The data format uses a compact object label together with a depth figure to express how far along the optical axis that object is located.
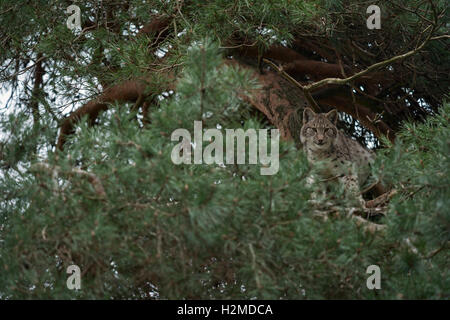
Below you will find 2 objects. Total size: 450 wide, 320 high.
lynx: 8.46
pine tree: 4.24
